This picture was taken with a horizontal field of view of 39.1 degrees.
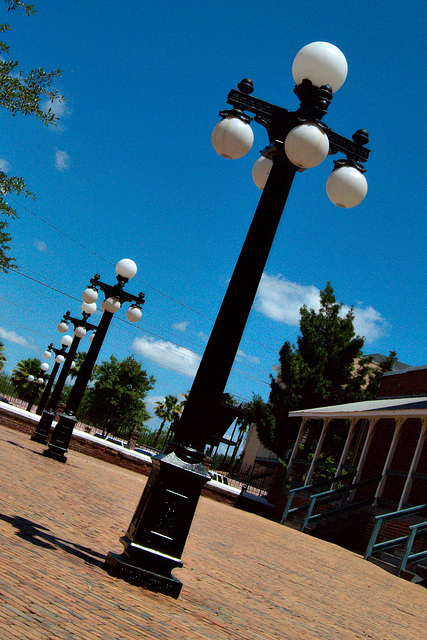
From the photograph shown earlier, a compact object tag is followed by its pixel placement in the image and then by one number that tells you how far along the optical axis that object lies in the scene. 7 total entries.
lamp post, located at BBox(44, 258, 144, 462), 11.38
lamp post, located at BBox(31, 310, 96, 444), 16.34
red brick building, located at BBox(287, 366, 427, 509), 15.35
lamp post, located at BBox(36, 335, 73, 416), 22.58
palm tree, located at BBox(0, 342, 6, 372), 60.69
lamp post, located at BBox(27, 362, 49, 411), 30.61
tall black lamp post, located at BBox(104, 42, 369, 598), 4.16
